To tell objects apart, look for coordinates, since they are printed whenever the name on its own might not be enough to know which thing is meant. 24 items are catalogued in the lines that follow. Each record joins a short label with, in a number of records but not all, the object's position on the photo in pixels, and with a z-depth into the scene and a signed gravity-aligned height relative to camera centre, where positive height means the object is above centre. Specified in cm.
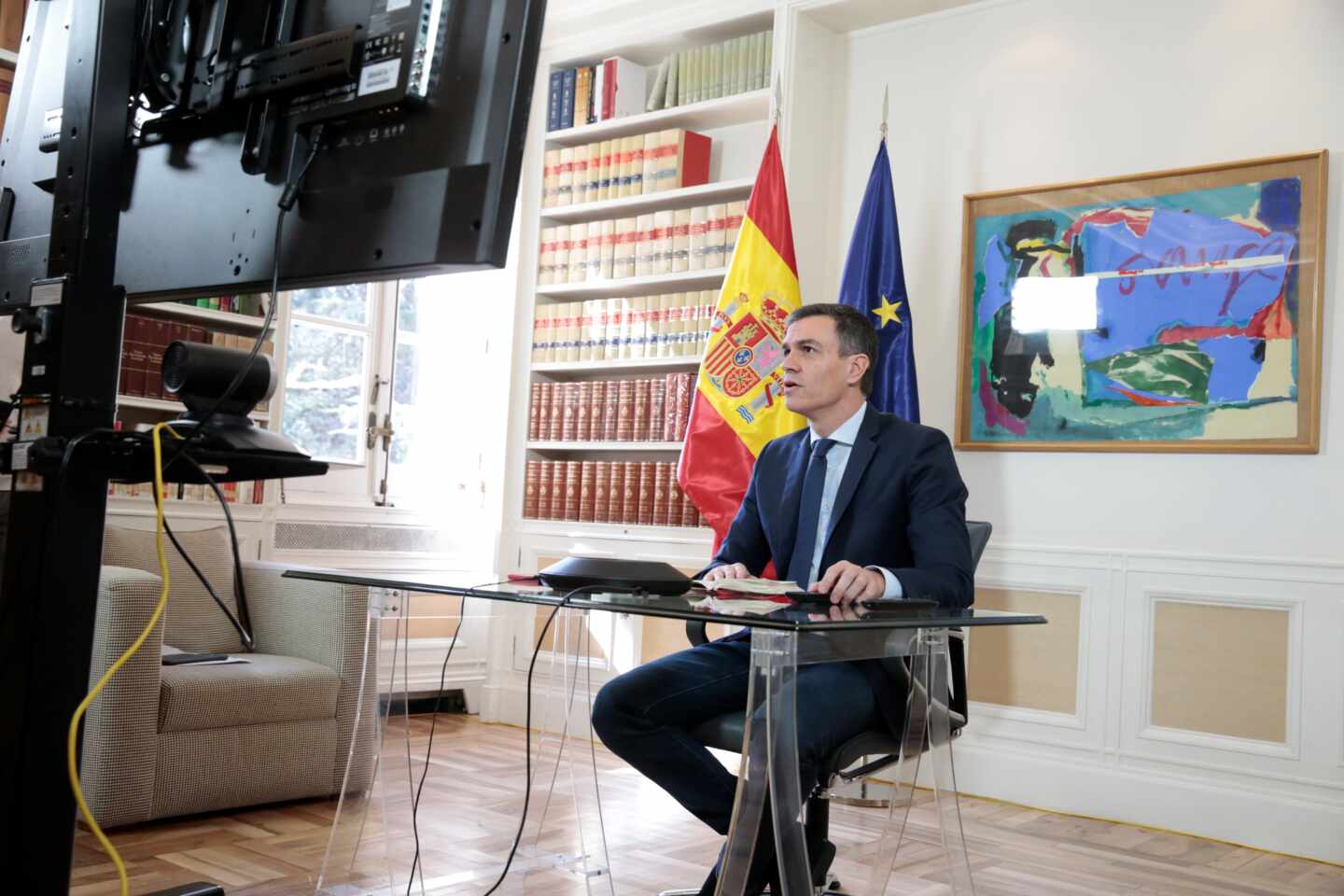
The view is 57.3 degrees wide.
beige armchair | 290 -53
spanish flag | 402 +50
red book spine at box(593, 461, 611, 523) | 465 +6
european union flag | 386 +76
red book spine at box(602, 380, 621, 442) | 466 +38
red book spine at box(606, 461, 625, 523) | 462 +7
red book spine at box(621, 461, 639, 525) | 457 +5
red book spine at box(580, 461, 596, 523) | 471 +6
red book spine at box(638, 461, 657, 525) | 453 +7
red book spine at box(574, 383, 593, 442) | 475 +36
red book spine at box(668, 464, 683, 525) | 445 +3
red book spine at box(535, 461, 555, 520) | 486 +6
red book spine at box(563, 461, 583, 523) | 476 +7
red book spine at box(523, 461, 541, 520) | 490 +6
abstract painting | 346 +69
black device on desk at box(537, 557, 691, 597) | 179 -10
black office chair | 205 -38
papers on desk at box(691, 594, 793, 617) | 157 -12
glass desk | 166 -40
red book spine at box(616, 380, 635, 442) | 461 +36
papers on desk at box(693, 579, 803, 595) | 193 -11
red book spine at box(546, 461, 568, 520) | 481 +6
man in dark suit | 207 -5
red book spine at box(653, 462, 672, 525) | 448 +7
